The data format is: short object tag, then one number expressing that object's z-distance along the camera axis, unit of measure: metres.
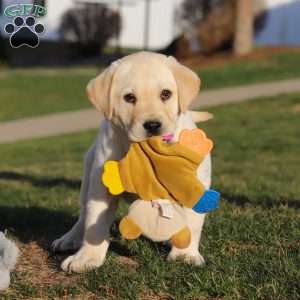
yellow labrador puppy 3.39
